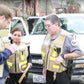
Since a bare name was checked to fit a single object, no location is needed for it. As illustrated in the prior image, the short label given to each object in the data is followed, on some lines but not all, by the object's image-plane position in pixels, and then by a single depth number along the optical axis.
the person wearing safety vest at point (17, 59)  5.25
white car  6.45
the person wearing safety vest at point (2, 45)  3.36
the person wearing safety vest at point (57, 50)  4.37
